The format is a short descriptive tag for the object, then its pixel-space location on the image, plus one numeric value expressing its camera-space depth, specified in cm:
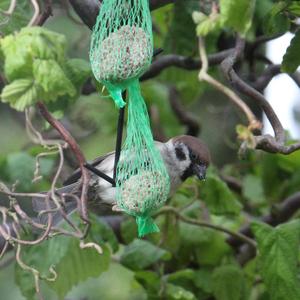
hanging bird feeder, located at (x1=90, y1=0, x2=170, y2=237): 659
